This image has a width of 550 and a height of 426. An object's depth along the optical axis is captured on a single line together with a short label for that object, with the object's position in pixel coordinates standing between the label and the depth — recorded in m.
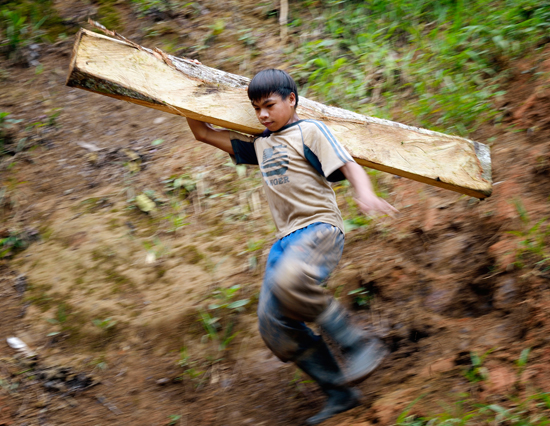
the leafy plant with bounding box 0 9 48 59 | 5.80
